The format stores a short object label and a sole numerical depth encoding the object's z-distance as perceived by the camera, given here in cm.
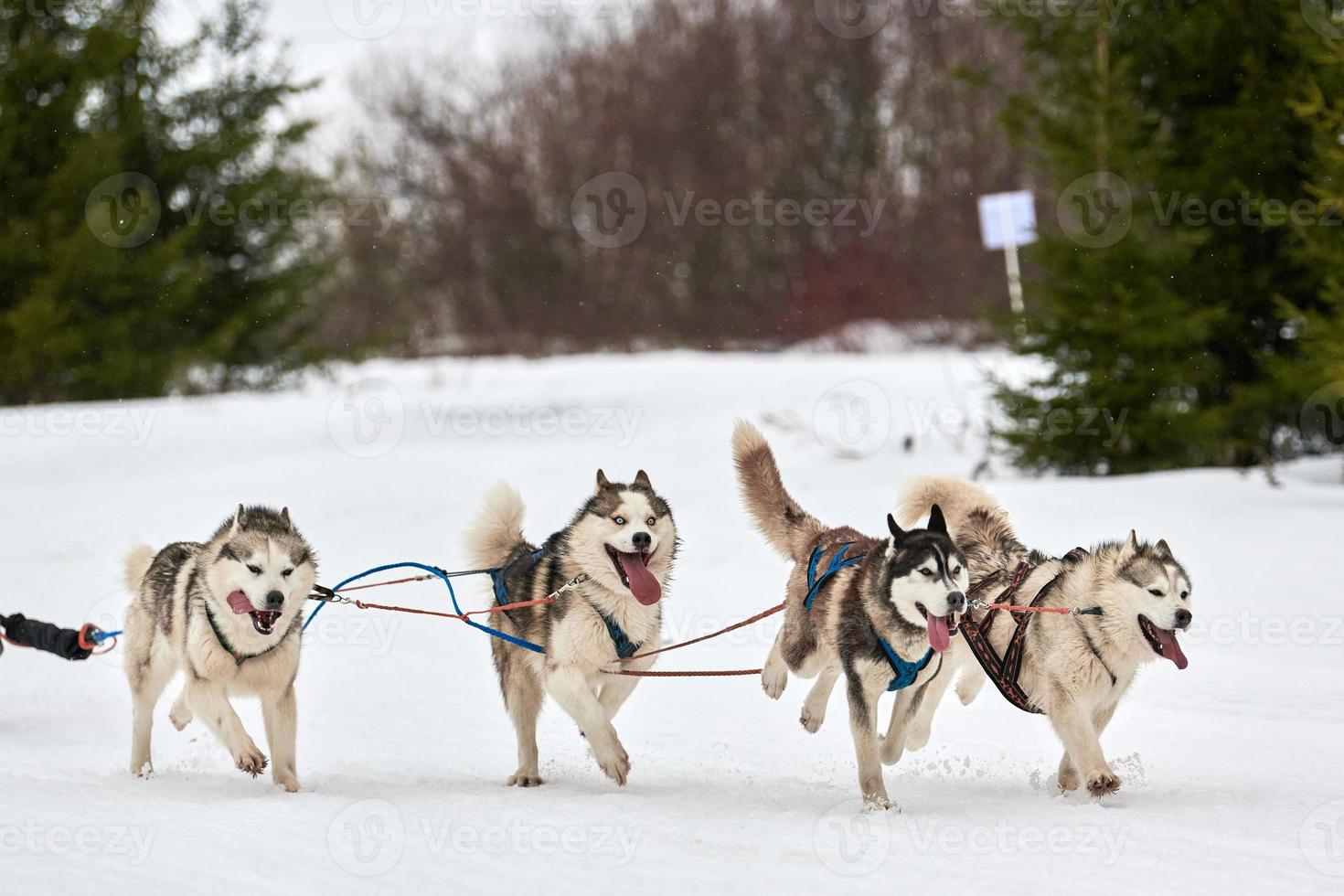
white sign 2780
